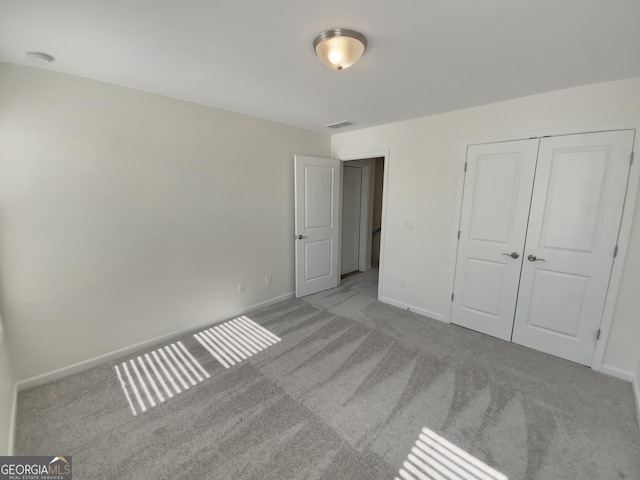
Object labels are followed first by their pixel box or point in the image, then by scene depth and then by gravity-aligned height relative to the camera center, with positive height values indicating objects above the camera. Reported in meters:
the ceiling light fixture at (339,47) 1.44 +0.88
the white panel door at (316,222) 3.57 -0.30
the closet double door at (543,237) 2.13 -0.29
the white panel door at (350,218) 4.83 -0.31
